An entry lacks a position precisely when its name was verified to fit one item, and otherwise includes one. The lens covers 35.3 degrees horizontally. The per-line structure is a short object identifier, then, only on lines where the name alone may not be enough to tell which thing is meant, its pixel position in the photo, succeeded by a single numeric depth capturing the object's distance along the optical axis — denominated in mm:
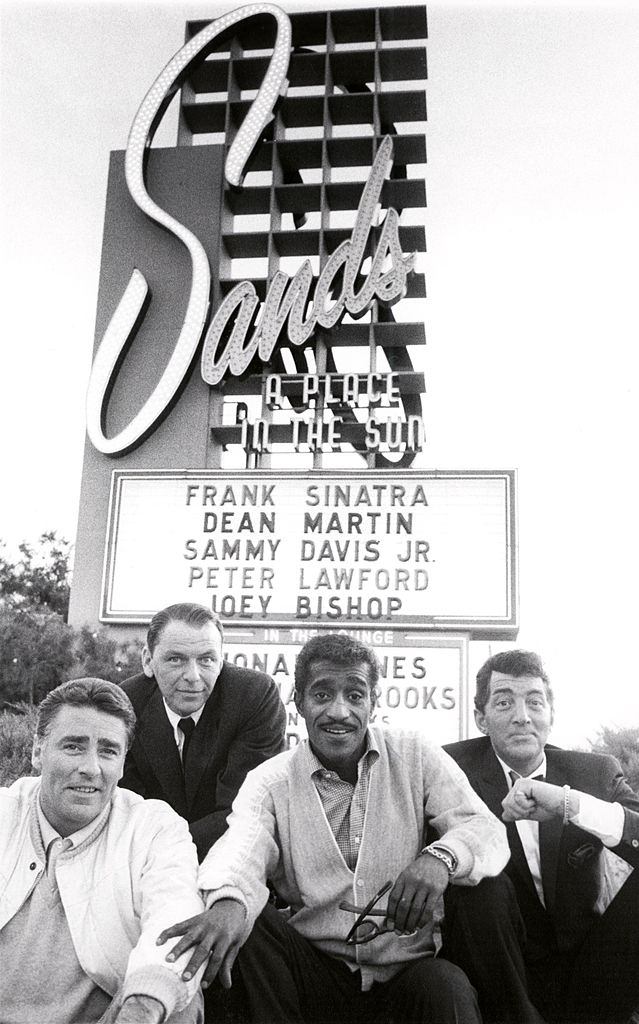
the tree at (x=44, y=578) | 10734
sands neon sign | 10992
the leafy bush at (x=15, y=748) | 7469
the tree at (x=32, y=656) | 8680
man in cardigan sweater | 2635
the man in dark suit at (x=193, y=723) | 4180
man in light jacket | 2697
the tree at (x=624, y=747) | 5969
